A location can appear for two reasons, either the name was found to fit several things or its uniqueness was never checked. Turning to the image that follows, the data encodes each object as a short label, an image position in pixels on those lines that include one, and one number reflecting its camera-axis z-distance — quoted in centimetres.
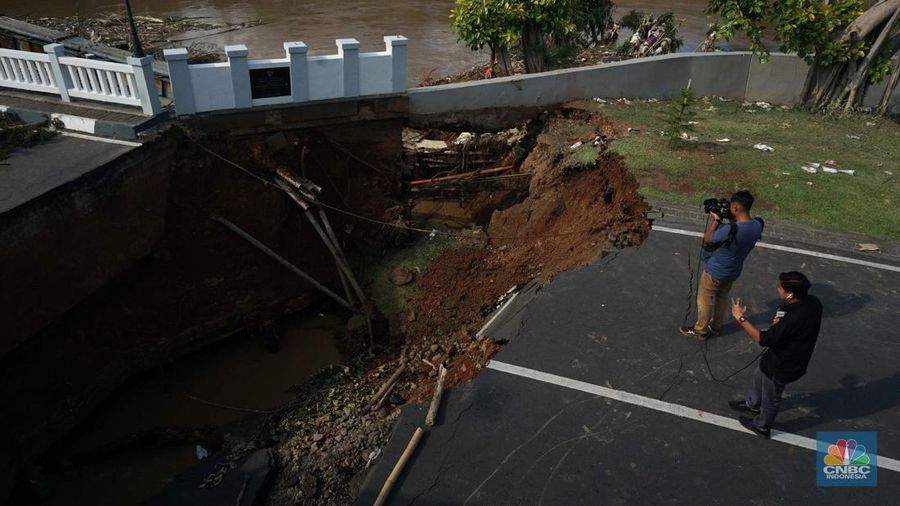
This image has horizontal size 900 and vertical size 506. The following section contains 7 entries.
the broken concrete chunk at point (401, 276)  1059
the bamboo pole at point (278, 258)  990
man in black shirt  477
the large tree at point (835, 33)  1271
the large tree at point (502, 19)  1358
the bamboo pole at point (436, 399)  578
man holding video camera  591
